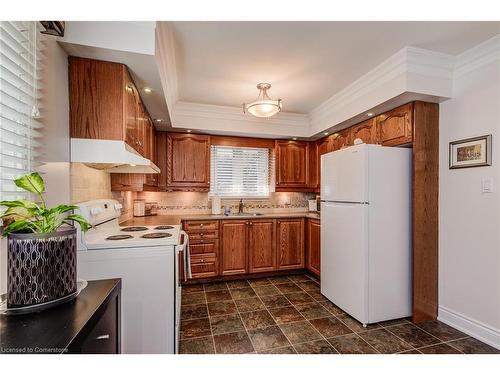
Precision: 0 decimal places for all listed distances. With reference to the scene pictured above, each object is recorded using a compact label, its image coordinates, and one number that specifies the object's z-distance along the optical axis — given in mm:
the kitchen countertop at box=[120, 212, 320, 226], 2839
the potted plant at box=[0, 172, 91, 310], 803
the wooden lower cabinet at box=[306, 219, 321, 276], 3443
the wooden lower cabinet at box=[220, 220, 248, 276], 3422
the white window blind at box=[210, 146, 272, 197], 3949
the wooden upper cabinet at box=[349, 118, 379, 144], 2777
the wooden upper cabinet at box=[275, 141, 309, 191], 3967
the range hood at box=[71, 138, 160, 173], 1633
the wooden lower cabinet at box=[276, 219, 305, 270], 3648
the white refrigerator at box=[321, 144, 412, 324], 2283
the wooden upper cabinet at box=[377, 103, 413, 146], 2367
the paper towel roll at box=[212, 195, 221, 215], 3801
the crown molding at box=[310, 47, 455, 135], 2121
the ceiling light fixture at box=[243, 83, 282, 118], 2441
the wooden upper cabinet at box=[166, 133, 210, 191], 3540
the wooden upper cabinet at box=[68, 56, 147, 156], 1631
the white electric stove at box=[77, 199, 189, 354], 1616
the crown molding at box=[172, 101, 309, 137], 3326
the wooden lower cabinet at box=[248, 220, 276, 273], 3525
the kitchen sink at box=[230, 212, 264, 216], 3920
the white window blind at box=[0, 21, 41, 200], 978
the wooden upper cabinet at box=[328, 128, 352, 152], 3250
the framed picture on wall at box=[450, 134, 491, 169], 2023
